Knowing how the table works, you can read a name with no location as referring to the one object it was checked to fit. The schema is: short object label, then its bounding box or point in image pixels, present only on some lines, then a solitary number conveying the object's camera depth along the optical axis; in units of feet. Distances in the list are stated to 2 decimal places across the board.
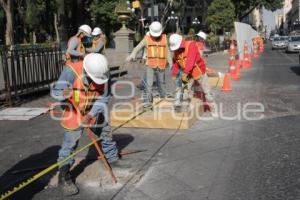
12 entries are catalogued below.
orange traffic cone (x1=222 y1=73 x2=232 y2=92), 45.83
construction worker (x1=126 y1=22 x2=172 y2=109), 32.14
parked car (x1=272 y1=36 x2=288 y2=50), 159.12
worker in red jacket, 30.55
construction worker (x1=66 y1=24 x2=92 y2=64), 34.04
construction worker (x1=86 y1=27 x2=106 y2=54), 35.99
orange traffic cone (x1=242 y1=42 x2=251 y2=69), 75.81
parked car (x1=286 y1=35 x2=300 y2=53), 126.97
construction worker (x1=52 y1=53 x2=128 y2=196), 17.49
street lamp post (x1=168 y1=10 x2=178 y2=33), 200.79
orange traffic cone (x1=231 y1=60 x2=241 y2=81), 56.80
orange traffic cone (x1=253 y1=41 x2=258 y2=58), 110.93
